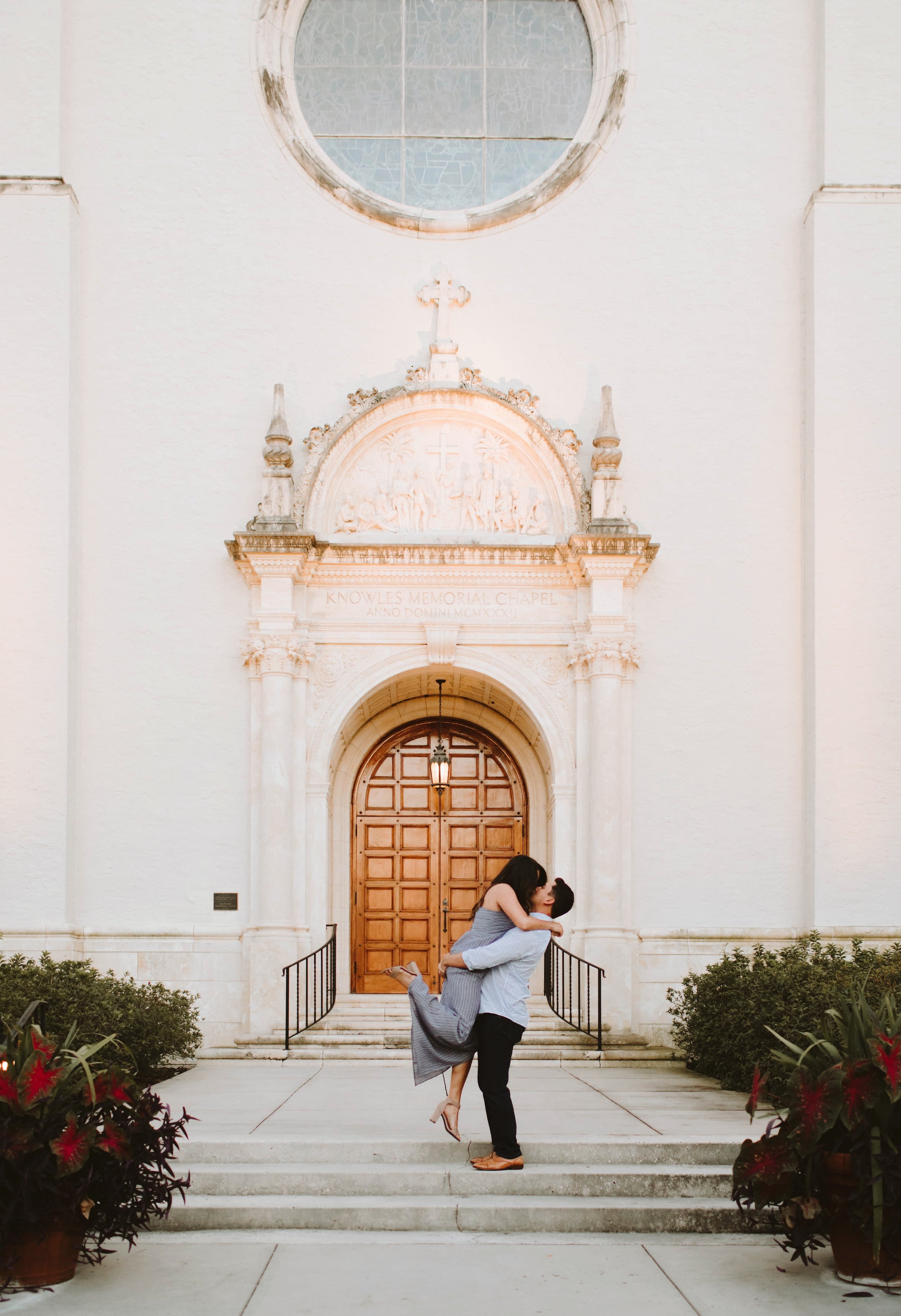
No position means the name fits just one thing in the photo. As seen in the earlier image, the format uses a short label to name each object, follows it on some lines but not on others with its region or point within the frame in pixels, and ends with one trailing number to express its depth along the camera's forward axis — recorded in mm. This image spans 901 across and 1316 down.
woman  6844
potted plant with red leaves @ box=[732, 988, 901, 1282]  5242
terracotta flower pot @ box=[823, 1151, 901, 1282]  5316
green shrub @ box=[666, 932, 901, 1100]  9531
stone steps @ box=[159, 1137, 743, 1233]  6383
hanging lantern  14031
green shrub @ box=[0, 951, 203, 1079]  9555
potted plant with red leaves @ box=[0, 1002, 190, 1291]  5227
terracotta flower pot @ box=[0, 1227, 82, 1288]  5348
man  6723
